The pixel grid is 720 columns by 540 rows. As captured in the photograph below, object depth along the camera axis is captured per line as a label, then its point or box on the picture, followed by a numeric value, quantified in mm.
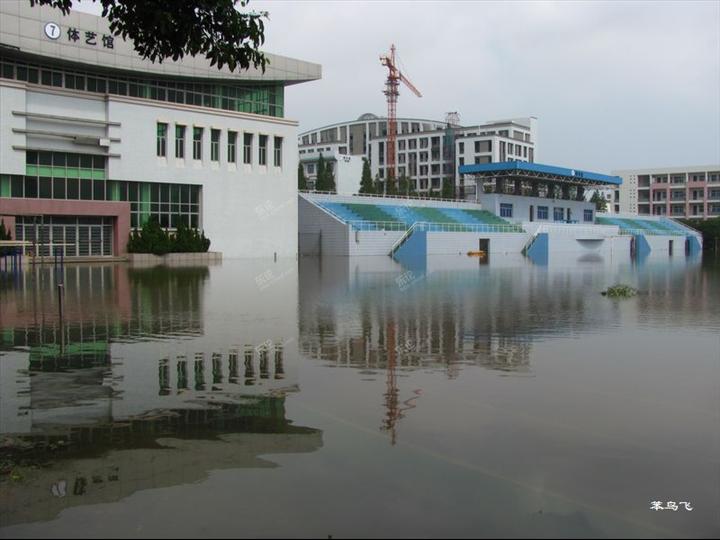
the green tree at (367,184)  80062
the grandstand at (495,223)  53562
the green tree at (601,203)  112188
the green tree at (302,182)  80125
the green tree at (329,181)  80262
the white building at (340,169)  95000
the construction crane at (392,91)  104281
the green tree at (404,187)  85125
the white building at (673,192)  113875
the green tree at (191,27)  5789
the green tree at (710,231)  96500
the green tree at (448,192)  81825
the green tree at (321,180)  78762
